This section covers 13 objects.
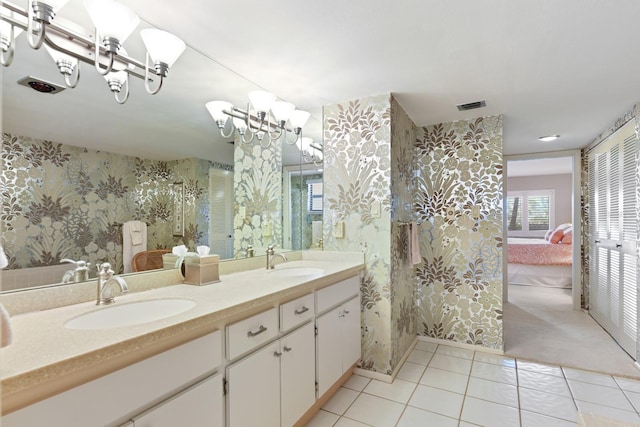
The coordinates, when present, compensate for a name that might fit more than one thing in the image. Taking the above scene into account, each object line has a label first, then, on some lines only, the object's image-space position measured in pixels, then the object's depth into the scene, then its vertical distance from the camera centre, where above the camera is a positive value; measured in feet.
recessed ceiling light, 11.82 +2.91
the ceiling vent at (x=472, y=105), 8.45 +2.99
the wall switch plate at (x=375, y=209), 7.87 +0.09
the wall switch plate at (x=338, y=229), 8.32 -0.44
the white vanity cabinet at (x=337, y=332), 6.24 -2.63
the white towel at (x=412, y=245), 8.87 -0.94
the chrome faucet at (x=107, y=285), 4.11 -0.97
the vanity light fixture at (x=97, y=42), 3.76 +2.39
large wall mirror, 3.78 +0.71
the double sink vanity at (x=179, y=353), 2.55 -1.53
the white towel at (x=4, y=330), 2.21 -0.84
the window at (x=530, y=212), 26.02 +0.02
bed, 17.11 -2.97
